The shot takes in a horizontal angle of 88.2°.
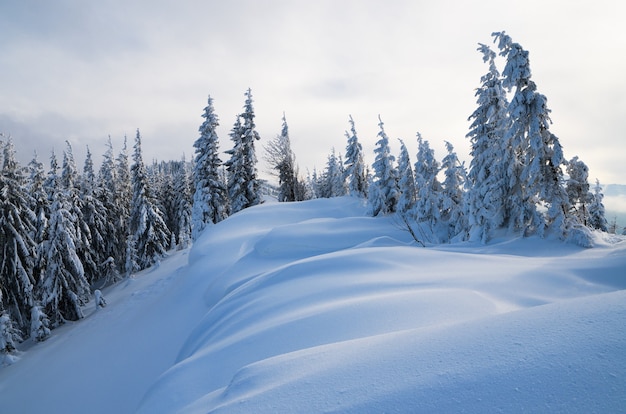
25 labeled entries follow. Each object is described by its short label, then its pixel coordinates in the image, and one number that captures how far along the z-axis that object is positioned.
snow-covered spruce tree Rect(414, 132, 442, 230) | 17.81
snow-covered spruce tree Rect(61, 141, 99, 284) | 25.11
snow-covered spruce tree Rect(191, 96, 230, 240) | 27.33
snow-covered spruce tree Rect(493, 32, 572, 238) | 11.76
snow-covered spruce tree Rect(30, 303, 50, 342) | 18.69
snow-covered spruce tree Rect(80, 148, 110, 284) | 29.64
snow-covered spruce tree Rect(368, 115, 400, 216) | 21.17
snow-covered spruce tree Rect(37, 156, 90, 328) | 20.44
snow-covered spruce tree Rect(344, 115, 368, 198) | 28.36
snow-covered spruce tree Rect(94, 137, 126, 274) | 32.72
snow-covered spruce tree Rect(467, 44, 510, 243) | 13.45
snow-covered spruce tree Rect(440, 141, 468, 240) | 17.20
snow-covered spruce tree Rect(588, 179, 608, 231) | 26.33
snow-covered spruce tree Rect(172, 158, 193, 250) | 41.09
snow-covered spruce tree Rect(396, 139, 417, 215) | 20.08
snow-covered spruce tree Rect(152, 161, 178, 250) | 43.78
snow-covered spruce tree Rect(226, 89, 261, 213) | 28.20
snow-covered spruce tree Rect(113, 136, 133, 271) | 34.50
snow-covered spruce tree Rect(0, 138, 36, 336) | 18.12
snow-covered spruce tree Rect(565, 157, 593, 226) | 16.94
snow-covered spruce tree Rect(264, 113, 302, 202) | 31.44
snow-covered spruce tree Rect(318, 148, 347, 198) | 43.83
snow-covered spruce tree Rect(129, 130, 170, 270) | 30.00
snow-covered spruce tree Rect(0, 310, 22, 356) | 16.30
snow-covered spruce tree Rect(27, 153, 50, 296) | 20.78
